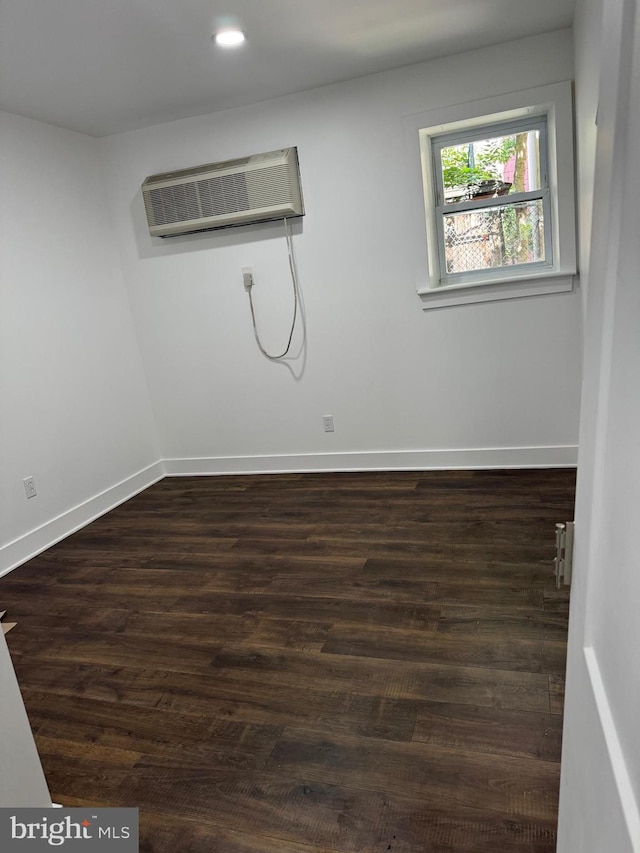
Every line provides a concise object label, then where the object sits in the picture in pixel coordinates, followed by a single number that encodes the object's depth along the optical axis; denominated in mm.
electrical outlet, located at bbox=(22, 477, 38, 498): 3260
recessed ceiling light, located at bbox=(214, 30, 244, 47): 2546
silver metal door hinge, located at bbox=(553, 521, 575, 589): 973
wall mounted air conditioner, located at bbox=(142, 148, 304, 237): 3455
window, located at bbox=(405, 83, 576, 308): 3170
